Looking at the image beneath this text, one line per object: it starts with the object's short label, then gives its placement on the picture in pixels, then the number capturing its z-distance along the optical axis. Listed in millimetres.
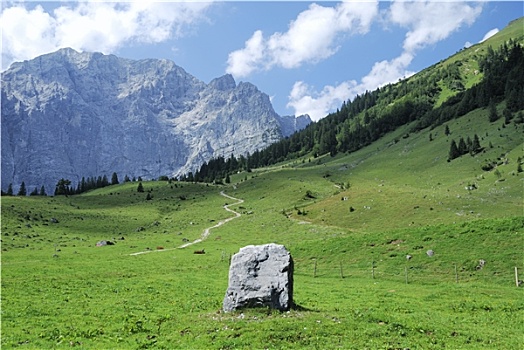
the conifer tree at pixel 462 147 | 109938
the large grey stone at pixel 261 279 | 21047
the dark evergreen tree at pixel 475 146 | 105312
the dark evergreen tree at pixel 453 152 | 110125
